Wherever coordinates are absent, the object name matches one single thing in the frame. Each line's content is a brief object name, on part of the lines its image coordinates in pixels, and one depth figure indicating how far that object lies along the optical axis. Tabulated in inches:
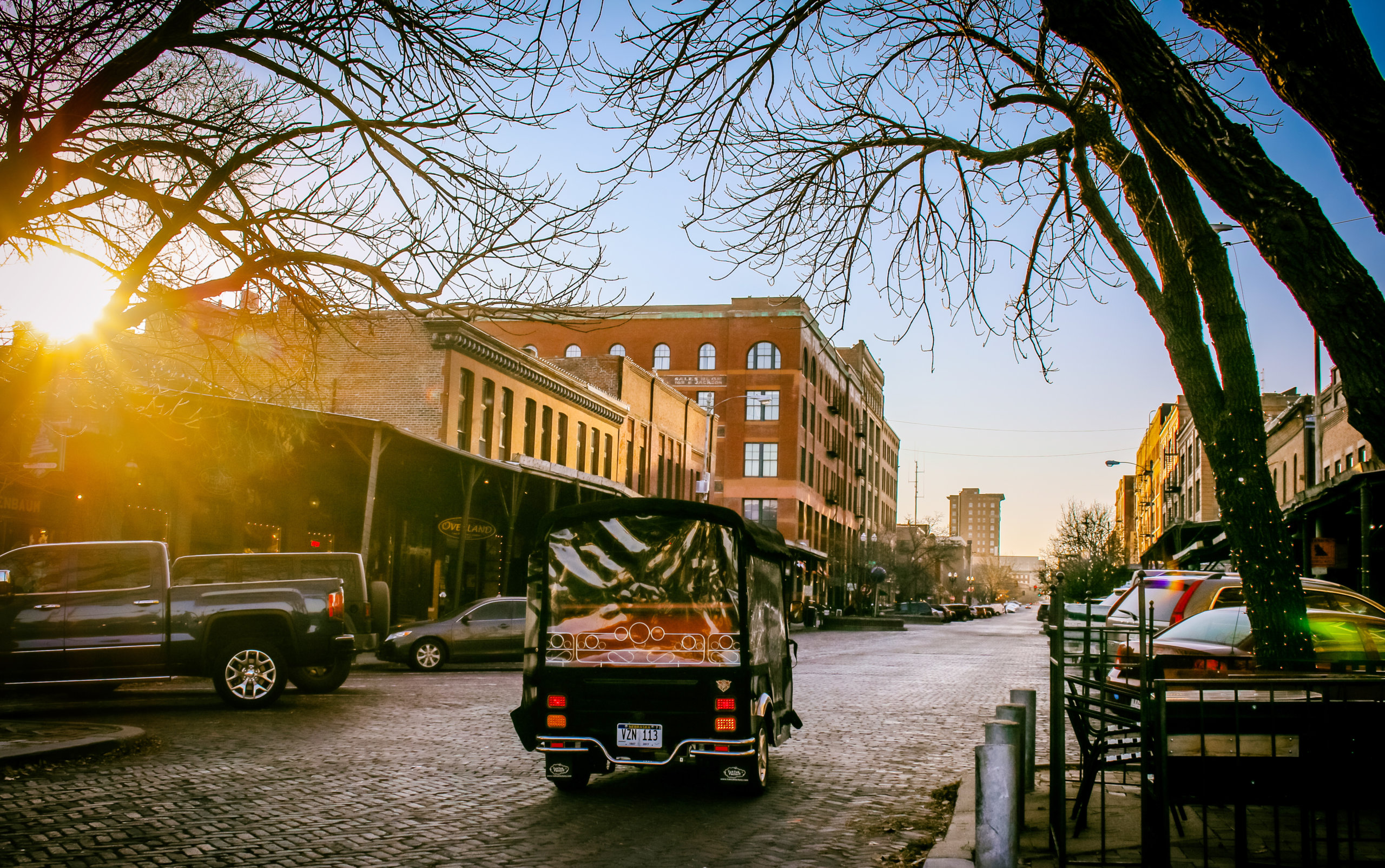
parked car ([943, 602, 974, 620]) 3326.8
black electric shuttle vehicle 343.9
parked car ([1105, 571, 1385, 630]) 589.3
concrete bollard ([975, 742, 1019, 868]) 224.8
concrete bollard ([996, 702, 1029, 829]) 315.3
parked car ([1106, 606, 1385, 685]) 439.2
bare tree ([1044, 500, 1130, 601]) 3053.6
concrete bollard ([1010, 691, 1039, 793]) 352.8
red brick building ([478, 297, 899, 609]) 2896.2
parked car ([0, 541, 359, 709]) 530.9
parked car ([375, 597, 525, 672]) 845.8
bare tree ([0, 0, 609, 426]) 327.6
